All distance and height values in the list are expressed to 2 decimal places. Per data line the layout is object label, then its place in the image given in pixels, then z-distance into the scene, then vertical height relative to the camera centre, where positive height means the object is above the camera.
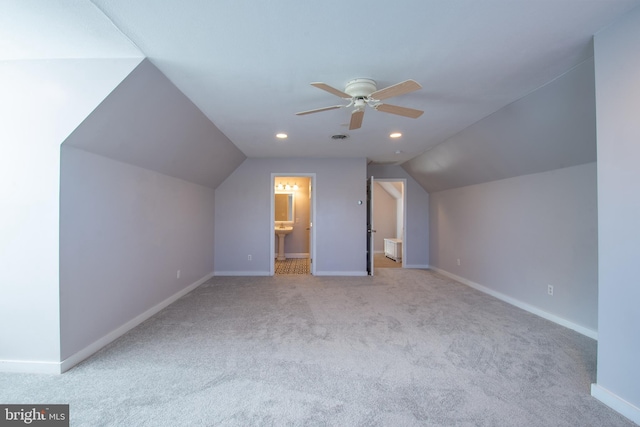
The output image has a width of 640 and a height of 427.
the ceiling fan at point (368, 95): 2.08 +0.98
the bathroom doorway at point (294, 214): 7.75 +0.04
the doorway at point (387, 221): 7.84 -0.18
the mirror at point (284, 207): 7.80 +0.24
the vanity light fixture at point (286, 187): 7.75 +0.81
